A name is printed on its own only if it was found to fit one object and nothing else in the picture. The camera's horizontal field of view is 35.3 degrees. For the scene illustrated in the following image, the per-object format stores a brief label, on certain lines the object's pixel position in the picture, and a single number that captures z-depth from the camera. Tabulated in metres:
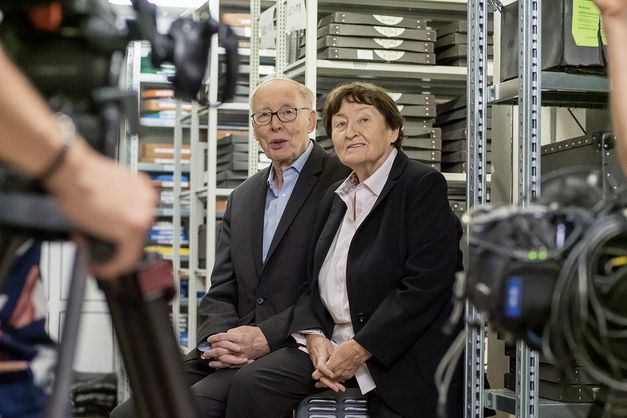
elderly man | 3.09
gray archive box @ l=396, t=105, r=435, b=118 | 4.20
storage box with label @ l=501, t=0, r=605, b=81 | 2.64
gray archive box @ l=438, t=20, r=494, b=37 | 4.24
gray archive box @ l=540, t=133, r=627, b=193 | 2.54
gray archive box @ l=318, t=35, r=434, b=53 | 4.03
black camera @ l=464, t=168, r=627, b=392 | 1.03
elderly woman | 2.79
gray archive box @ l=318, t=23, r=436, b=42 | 4.04
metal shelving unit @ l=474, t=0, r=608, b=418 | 2.52
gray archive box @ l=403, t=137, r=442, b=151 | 4.20
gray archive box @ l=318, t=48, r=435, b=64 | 4.04
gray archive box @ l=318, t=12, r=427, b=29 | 4.06
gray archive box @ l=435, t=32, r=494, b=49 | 4.23
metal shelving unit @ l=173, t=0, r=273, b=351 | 4.86
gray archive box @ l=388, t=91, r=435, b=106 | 4.18
